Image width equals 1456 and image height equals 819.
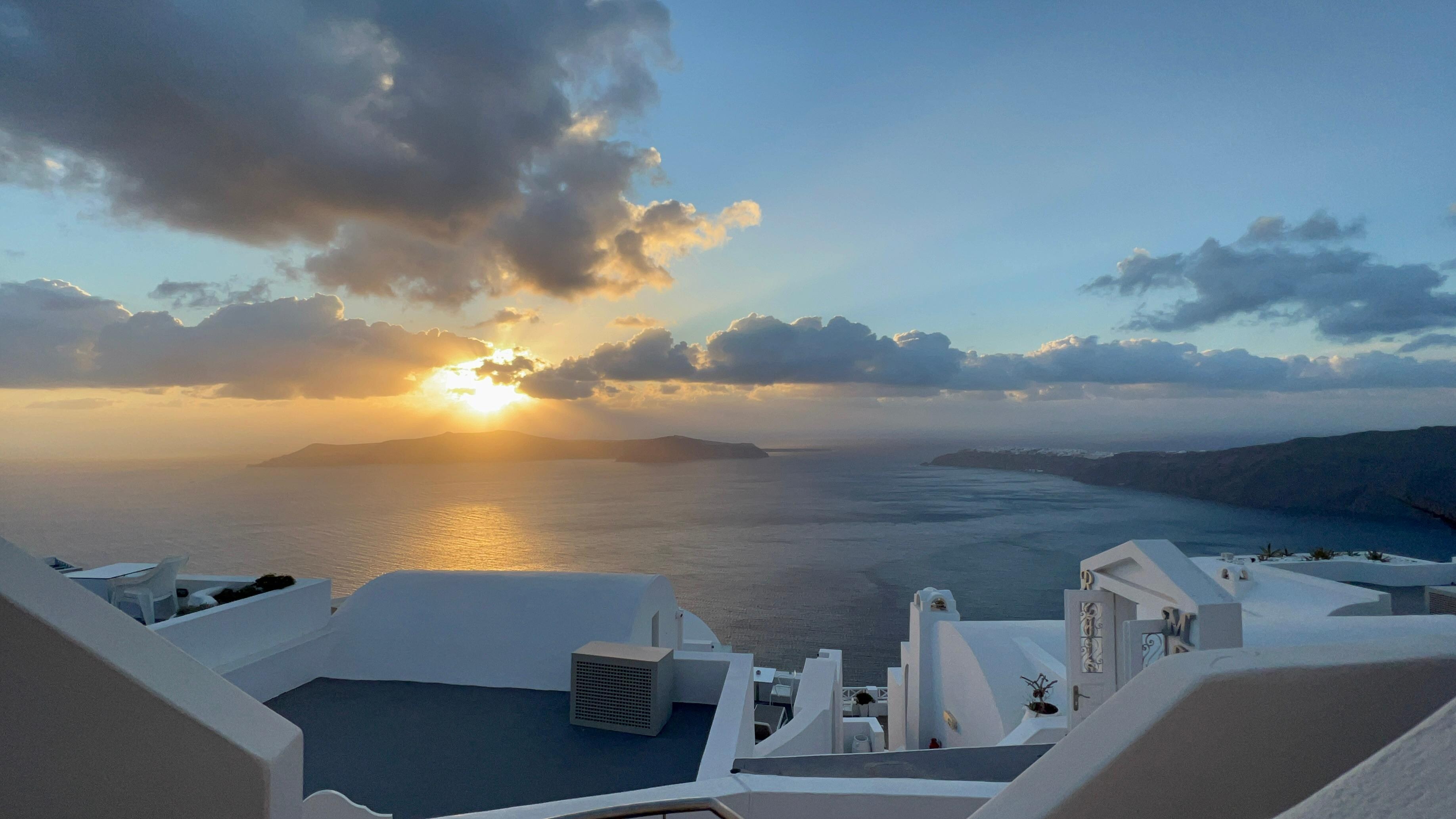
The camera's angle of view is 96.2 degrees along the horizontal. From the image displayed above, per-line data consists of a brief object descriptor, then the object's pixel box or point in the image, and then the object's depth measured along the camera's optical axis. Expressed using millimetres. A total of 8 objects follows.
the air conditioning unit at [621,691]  5934
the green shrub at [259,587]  6914
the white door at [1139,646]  6266
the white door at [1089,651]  7066
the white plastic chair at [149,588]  7281
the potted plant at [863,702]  20906
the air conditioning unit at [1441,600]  11039
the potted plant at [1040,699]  9703
